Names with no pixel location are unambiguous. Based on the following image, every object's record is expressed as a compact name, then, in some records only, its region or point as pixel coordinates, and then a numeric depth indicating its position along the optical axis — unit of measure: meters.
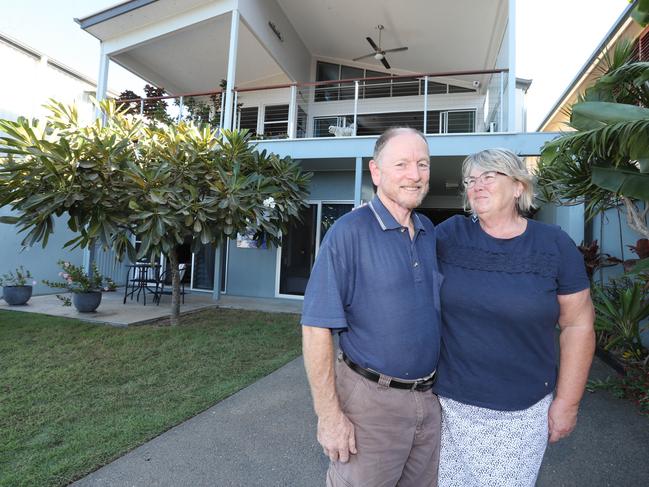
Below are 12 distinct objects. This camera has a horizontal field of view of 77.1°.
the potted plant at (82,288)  7.52
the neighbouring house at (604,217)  6.29
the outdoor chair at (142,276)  8.90
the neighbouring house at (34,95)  9.52
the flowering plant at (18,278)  8.60
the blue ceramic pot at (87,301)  7.51
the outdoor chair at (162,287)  8.94
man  1.43
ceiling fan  10.12
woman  1.53
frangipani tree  5.50
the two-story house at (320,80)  8.43
